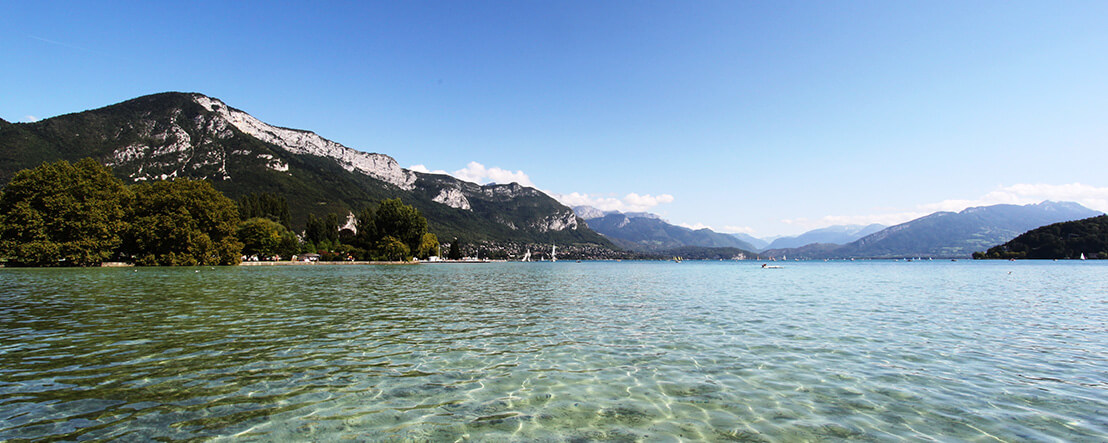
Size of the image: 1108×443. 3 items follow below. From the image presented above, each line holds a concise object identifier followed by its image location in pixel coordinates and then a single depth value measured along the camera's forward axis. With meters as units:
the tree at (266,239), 102.75
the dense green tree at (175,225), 71.69
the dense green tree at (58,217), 60.09
